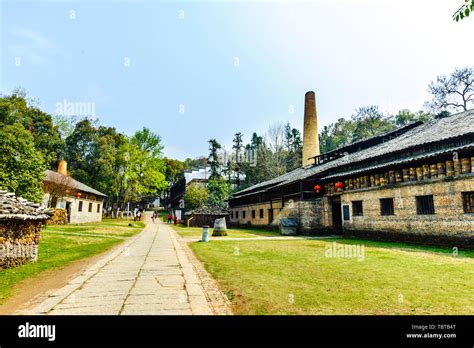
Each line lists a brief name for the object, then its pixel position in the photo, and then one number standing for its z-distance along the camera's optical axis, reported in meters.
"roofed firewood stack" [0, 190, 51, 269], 7.40
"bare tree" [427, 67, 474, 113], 32.44
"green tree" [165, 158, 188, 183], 67.37
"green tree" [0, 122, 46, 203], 14.70
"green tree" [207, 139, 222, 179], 51.81
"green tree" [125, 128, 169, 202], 40.09
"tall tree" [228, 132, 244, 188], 54.97
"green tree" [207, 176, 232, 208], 45.53
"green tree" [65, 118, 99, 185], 42.28
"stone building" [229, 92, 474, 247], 11.56
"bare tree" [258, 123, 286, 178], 46.50
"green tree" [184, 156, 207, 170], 79.39
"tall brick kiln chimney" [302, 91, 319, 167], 31.73
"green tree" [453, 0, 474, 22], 2.80
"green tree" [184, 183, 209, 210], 42.56
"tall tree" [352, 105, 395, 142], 47.18
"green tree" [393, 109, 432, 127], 42.03
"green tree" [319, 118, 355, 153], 53.69
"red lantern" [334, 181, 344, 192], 18.55
